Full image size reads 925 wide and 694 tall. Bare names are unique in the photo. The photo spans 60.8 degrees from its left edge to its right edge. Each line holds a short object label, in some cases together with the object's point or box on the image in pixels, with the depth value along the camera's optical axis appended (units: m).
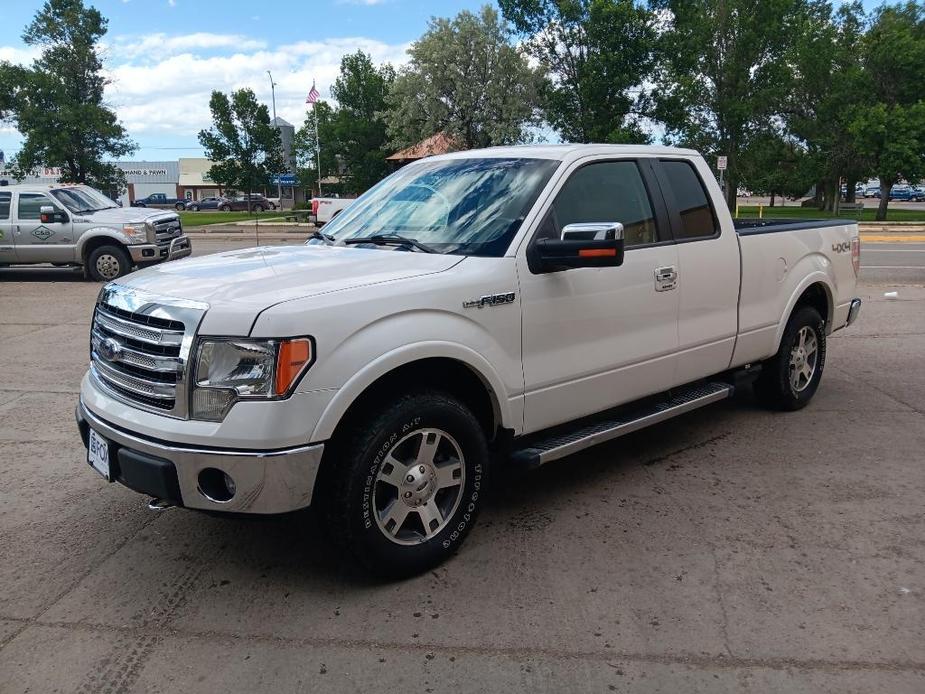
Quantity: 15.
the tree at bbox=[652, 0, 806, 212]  37.53
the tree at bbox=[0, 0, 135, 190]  40.81
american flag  38.78
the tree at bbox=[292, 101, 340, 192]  60.66
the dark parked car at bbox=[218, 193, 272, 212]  69.32
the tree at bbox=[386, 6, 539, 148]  43.28
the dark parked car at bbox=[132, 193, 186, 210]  76.31
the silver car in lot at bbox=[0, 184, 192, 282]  14.34
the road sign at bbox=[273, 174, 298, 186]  59.07
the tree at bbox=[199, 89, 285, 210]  55.47
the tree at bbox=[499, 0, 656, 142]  35.75
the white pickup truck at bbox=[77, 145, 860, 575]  3.06
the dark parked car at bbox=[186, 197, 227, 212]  73.50
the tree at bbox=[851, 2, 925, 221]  33.12
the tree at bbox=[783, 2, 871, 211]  37.81
